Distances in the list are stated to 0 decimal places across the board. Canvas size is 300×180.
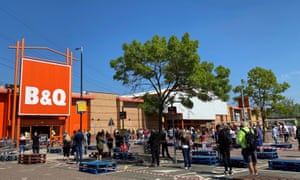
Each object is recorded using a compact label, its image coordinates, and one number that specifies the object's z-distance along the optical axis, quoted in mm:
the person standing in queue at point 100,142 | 15664
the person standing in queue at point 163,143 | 15526
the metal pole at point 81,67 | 25708
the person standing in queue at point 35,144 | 18047
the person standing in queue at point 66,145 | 16766
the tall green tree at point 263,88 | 32594
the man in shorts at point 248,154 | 8734
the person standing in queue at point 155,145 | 12750
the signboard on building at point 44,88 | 27859
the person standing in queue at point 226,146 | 9703
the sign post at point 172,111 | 13820
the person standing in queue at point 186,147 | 11438
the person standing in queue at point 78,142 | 14758
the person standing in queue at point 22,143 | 18564
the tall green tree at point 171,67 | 14211
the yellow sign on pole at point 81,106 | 21156
